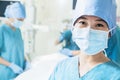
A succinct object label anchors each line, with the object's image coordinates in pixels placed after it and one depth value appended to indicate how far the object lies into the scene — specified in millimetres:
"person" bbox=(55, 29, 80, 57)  2907
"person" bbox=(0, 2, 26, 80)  2590
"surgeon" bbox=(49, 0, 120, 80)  1312
